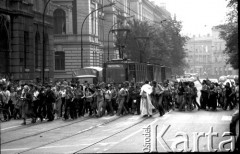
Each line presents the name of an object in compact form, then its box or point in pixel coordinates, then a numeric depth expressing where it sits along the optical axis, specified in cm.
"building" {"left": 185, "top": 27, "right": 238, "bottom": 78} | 14962
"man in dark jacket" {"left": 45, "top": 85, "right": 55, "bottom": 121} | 2303
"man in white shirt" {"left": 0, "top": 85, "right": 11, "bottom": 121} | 2372
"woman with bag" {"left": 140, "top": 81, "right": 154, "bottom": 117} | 2477
